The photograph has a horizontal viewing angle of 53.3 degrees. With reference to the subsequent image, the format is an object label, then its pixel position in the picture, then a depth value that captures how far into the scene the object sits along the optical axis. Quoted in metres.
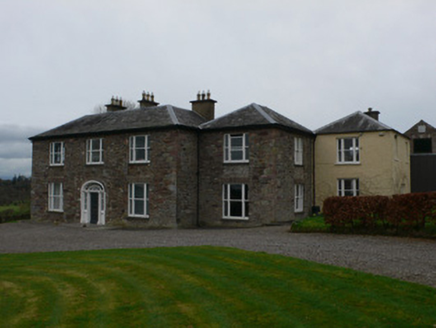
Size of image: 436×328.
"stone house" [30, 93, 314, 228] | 24.44
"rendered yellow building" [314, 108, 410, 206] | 27.69
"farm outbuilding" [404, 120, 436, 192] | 33.59
